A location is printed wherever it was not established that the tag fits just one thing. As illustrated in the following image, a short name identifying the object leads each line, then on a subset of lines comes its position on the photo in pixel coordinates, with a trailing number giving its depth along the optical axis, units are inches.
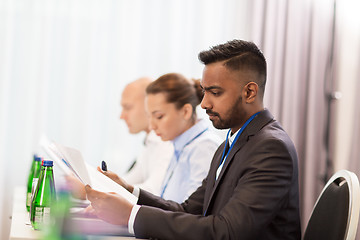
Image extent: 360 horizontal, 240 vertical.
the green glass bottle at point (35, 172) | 83.5
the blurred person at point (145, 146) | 109.0
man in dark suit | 53.5
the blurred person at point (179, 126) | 96.0
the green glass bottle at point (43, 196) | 64.3
